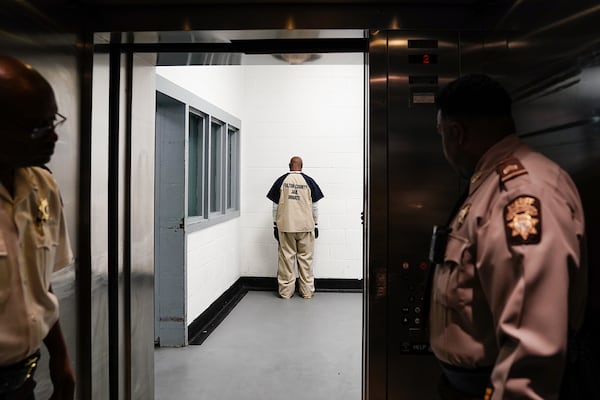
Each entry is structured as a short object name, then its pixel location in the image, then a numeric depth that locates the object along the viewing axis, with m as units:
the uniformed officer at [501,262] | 0.85
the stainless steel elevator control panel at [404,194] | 1.67
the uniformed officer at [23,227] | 1.00
